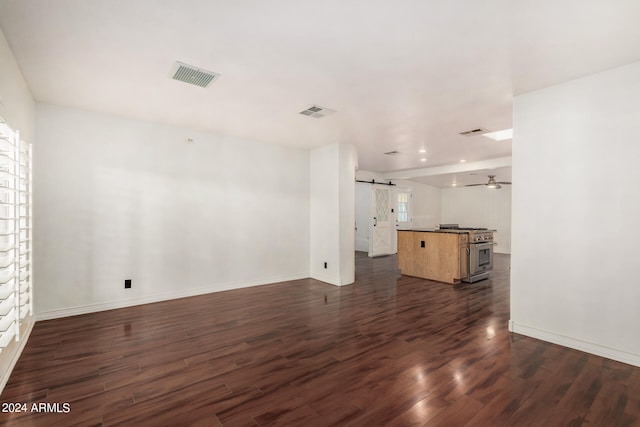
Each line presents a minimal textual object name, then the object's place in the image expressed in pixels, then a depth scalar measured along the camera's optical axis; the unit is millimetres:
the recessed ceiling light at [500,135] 4891
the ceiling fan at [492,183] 7959
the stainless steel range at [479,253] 5840
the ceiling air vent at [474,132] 4631
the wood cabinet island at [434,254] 5672
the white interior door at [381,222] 9234
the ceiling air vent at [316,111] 3742
